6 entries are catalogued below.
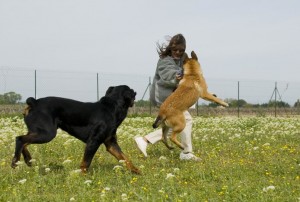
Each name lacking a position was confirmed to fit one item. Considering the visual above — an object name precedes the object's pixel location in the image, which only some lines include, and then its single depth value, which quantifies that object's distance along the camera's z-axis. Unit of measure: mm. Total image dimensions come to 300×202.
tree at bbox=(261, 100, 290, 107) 59699
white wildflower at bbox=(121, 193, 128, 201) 8086
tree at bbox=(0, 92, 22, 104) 39590
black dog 10917
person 14022
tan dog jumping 13776
